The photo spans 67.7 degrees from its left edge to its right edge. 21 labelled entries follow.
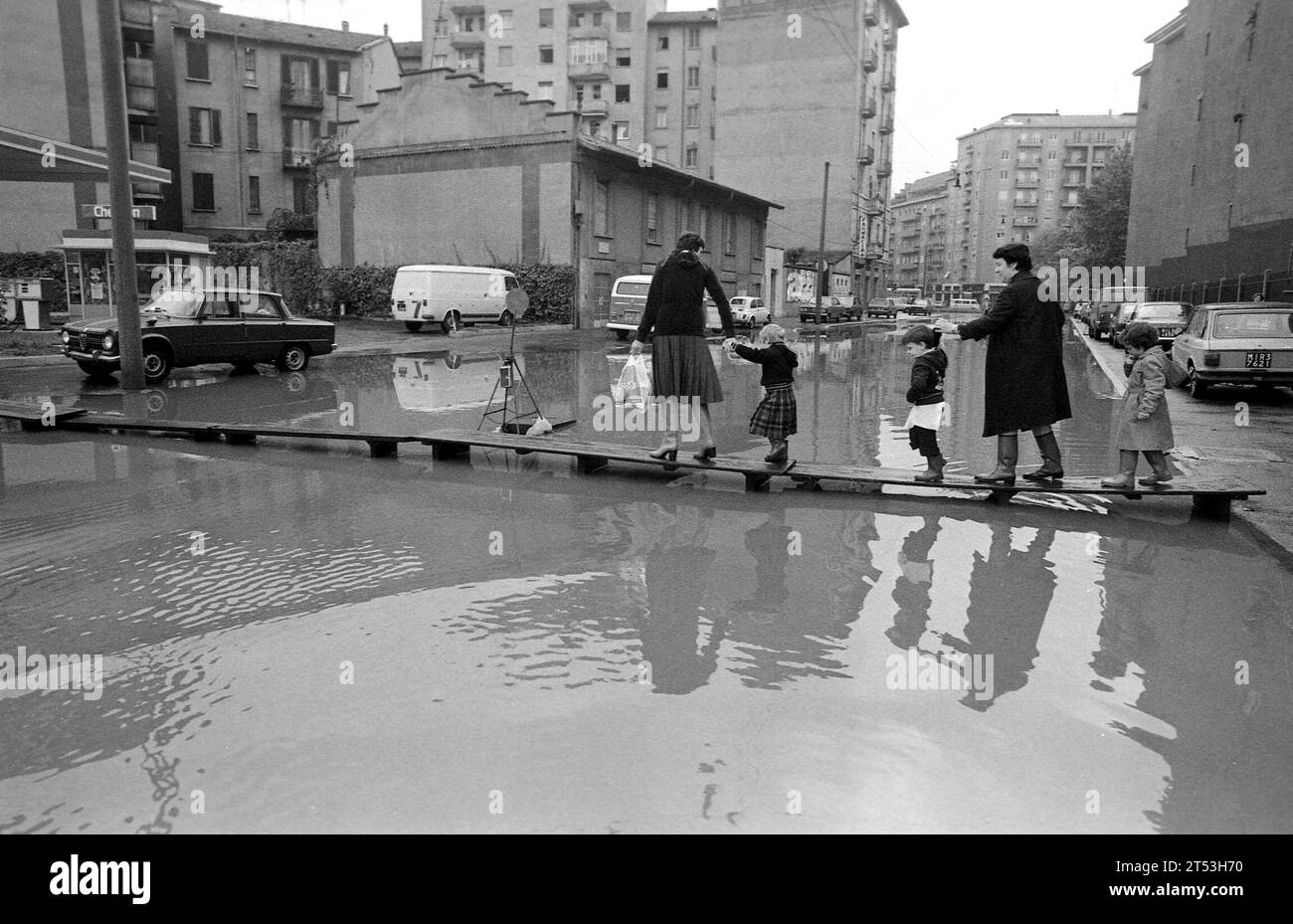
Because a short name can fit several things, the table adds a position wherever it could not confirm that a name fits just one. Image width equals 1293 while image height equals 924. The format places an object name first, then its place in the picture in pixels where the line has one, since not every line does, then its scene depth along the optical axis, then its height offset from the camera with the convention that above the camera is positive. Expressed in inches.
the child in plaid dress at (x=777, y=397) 303.4 -28.5
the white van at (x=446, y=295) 1135.0 +12.3
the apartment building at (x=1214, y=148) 1162.0 +251.0
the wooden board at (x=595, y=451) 311.0 -49.0
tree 2546.8 +263.1
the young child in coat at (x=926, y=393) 283.0 -24.1
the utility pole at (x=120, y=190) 506.9 +60.4
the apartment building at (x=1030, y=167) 4699.8 +715.7
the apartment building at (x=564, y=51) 2568.9 +683.9
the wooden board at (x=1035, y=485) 267.6 -50.4
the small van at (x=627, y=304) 1163.3 +3.7
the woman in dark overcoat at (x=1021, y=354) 278.1 -12.2
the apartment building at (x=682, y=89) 2640.3 +600.9
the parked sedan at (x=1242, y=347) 577.9 -20.3
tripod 370.6 -45.7
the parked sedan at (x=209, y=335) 606.5 -21.5
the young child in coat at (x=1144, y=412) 272.4 -28.2
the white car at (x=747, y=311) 1470.2 -4.1
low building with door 1342.3 +169.2
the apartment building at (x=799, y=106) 2417.6 +513.8
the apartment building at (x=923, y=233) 5733.3 +477.9
